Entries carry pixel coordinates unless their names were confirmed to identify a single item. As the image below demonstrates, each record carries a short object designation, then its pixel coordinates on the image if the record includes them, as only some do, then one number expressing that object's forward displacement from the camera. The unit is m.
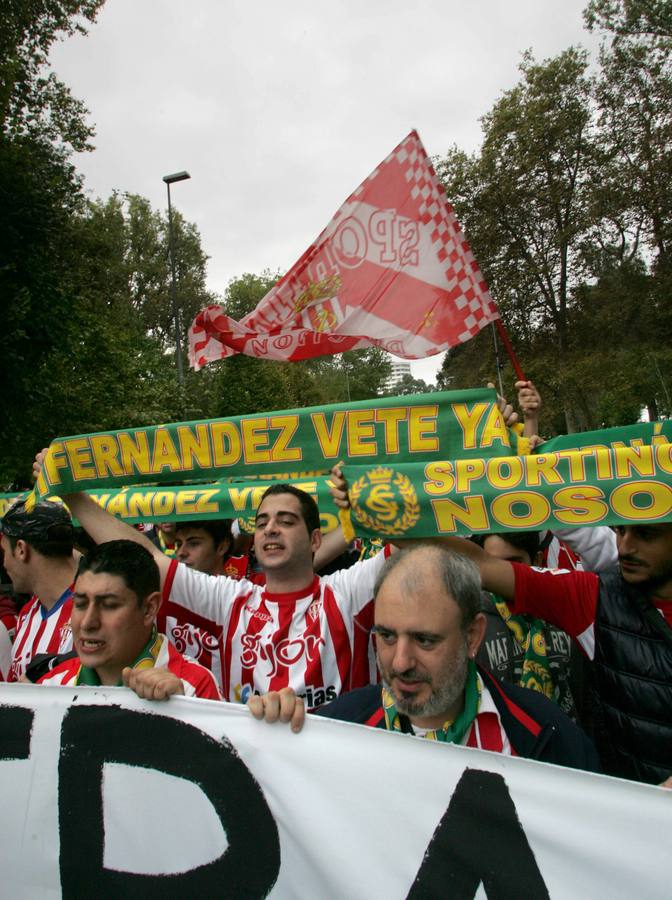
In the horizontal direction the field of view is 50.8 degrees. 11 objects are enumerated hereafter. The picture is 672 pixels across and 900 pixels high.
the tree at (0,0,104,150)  12.58
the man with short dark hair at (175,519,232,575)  3.68
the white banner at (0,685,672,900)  1.60
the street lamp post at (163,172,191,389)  16.33
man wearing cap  3.12
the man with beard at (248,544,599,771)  1.84
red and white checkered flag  4.20
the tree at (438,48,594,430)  19.45
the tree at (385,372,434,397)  86.93
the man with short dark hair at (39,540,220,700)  2.28
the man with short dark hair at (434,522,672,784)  2.12
